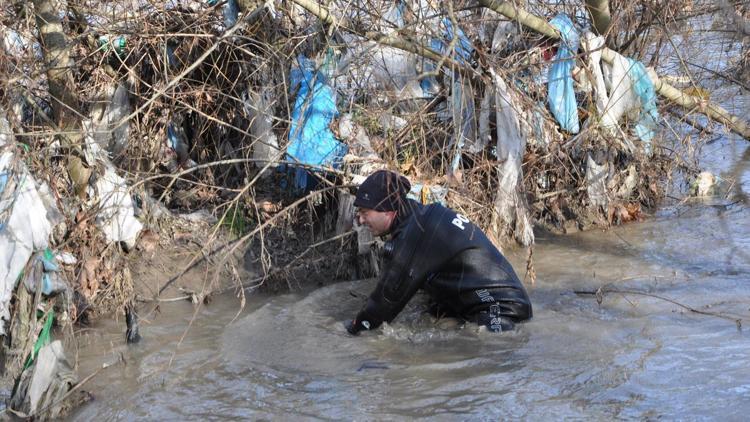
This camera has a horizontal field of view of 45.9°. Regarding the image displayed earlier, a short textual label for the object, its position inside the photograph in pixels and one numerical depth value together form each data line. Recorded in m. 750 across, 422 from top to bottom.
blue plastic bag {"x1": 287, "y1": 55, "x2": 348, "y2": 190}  7.08
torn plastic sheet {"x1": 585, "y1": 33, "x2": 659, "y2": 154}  7.66
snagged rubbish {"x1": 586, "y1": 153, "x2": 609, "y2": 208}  7.95
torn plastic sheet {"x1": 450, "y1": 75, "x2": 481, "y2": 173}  7.11
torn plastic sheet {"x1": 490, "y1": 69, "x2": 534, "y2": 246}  7.26
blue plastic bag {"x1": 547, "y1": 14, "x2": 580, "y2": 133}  7.54
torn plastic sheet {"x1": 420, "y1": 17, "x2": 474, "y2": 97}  6.66
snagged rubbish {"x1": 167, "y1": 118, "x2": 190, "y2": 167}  7.84
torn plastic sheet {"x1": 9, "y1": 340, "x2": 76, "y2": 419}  4.93
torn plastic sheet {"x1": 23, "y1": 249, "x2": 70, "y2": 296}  5.65
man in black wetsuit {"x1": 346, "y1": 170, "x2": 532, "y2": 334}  5.60
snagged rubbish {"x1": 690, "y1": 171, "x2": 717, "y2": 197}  8.88
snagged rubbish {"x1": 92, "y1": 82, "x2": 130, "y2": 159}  7.53
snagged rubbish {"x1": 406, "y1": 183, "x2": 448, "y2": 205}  6.99
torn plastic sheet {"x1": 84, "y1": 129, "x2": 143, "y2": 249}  6.78
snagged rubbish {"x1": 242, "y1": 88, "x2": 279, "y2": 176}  7.36
